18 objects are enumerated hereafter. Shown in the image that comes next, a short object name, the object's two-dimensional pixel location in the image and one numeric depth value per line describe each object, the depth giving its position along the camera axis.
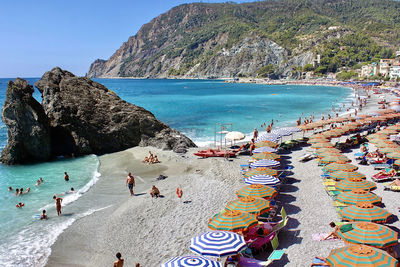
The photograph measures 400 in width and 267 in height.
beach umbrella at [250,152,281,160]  18.06
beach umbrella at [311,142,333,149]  19.84
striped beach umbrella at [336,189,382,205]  11.14
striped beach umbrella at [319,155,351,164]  16.67
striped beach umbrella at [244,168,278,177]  14.82
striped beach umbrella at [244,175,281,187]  13.63
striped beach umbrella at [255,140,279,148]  20.94
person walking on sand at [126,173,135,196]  16.61
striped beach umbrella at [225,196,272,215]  10.75
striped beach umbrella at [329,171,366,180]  13.71
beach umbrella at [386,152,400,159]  16.75
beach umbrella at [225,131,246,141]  23.61
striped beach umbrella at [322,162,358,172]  14.89
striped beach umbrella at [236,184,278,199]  12.25
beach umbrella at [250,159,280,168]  16.83
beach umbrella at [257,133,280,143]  22.95
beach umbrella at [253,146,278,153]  19.55
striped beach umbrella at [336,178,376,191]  12.49
